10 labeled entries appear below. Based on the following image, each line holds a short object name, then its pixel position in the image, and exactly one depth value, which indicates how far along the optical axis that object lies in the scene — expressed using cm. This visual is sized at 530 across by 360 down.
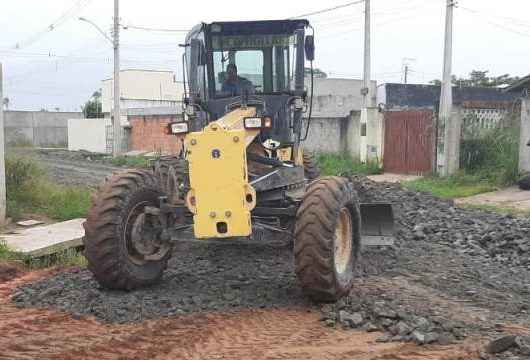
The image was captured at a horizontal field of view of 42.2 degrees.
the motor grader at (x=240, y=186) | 675
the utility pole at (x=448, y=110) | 2078
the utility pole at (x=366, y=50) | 2814
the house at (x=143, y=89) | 6388
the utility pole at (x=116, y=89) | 3747
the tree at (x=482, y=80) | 5947
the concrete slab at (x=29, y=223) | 1211
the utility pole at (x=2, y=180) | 1201
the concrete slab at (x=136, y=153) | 3864
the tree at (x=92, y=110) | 6069
